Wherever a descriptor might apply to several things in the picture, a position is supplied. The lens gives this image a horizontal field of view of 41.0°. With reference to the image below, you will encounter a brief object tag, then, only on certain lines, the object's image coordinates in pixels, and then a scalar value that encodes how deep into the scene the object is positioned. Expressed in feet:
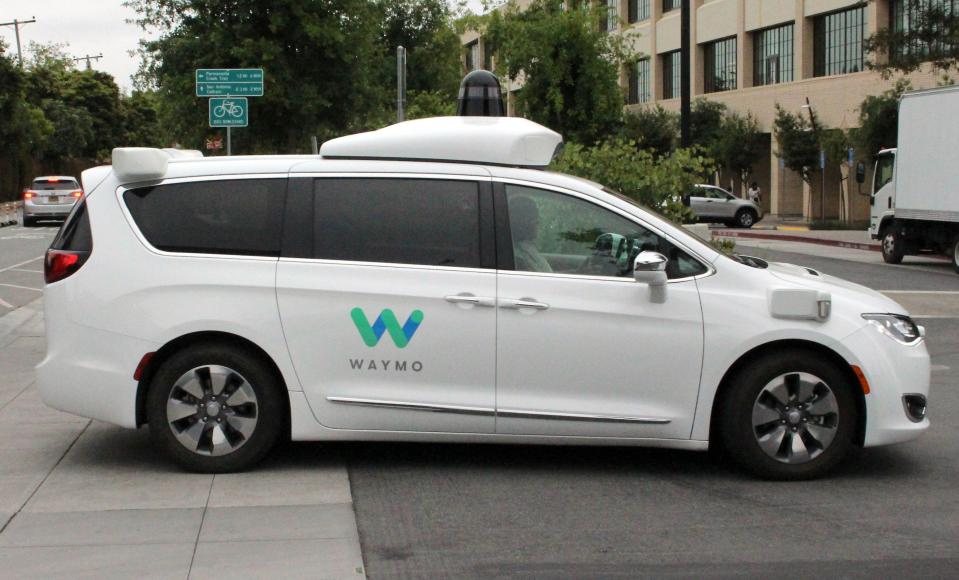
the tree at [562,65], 139.85
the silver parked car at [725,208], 144.97
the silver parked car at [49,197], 135.74
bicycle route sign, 76.59
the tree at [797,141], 147.43
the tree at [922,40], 97.20
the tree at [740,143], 162.40
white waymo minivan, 21.85
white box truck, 74.45
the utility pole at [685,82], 67.80
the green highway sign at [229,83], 76.54
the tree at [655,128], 174.50
